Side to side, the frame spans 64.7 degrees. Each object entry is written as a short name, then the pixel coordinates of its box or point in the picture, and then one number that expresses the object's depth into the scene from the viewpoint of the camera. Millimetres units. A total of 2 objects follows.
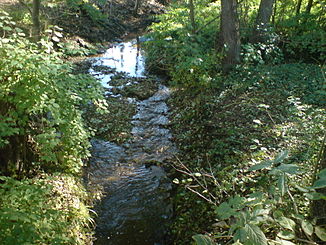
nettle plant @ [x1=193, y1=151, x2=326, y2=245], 1480
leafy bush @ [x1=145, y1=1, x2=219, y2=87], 7438
